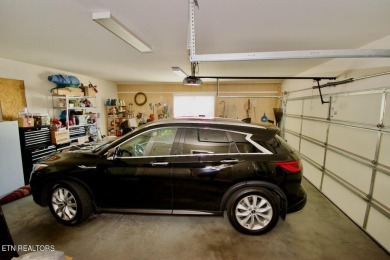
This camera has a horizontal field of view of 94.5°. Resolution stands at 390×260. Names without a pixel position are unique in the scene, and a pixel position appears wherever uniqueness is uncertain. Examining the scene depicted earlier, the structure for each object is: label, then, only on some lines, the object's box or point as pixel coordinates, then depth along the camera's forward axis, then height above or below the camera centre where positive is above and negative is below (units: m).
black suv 2.27 -0.87
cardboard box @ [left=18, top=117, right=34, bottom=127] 3.74 -0.32
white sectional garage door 2.24 -0.67
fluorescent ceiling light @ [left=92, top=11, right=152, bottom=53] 1.81 +0.90
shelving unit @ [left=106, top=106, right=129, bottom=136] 7.32 -0.47
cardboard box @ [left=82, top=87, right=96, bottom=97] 5.68 +0.52
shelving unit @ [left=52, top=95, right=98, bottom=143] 4.96 -0.19
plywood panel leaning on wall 3.68 +0.19
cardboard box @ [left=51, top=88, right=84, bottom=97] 4.72 +0.43
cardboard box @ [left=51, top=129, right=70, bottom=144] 4.35 -0.72
